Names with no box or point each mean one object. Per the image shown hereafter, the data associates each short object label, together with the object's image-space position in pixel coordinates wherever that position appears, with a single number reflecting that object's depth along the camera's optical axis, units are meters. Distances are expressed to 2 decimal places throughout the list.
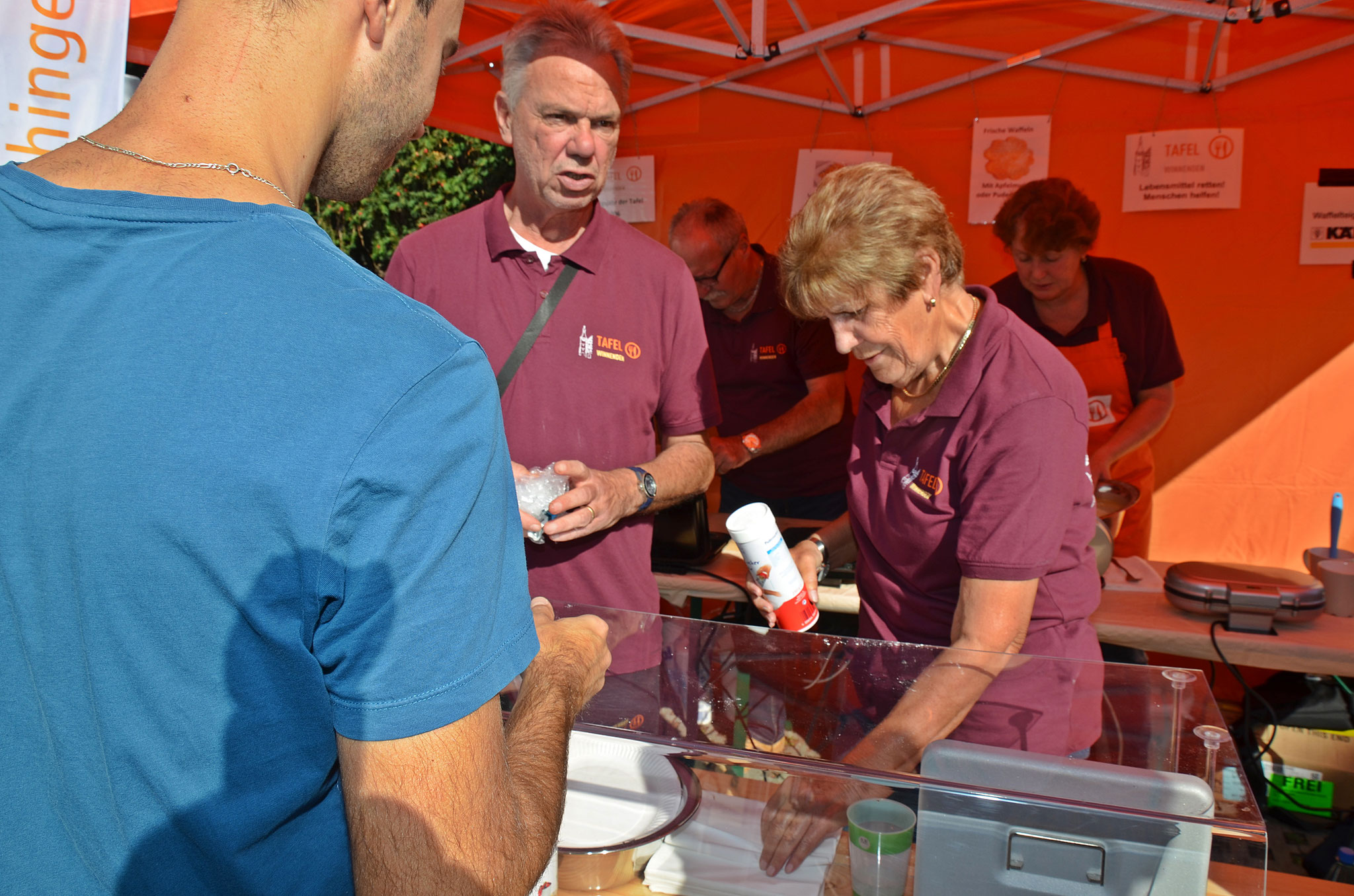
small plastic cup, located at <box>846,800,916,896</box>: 1.13
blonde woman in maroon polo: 1.63
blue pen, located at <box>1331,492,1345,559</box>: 2.92
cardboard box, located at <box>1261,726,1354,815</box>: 3.41
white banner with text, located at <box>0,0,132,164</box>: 2.60
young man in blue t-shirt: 0.60
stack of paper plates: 1.26
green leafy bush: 9.32
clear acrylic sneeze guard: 1.01
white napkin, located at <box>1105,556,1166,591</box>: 3.33
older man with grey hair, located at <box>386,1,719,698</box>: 2.17
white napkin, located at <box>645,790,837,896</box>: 1.23
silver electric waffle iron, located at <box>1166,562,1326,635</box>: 2.86
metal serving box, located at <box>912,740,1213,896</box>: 1.01
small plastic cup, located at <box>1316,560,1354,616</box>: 2.99
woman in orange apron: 3.69
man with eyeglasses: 3.98
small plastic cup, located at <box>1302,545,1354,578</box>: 3.11
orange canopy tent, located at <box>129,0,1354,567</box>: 4.17
